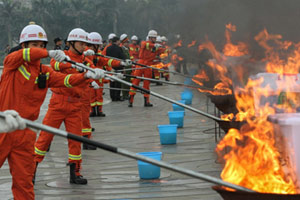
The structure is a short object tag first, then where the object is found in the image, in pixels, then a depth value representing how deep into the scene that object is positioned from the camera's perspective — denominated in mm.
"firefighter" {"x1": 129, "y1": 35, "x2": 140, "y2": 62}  25203
